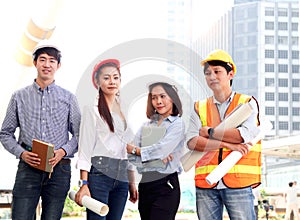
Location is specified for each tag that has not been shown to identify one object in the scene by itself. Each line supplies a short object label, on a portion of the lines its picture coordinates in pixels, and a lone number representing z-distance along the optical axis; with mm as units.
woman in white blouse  2281
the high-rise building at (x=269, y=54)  66375
